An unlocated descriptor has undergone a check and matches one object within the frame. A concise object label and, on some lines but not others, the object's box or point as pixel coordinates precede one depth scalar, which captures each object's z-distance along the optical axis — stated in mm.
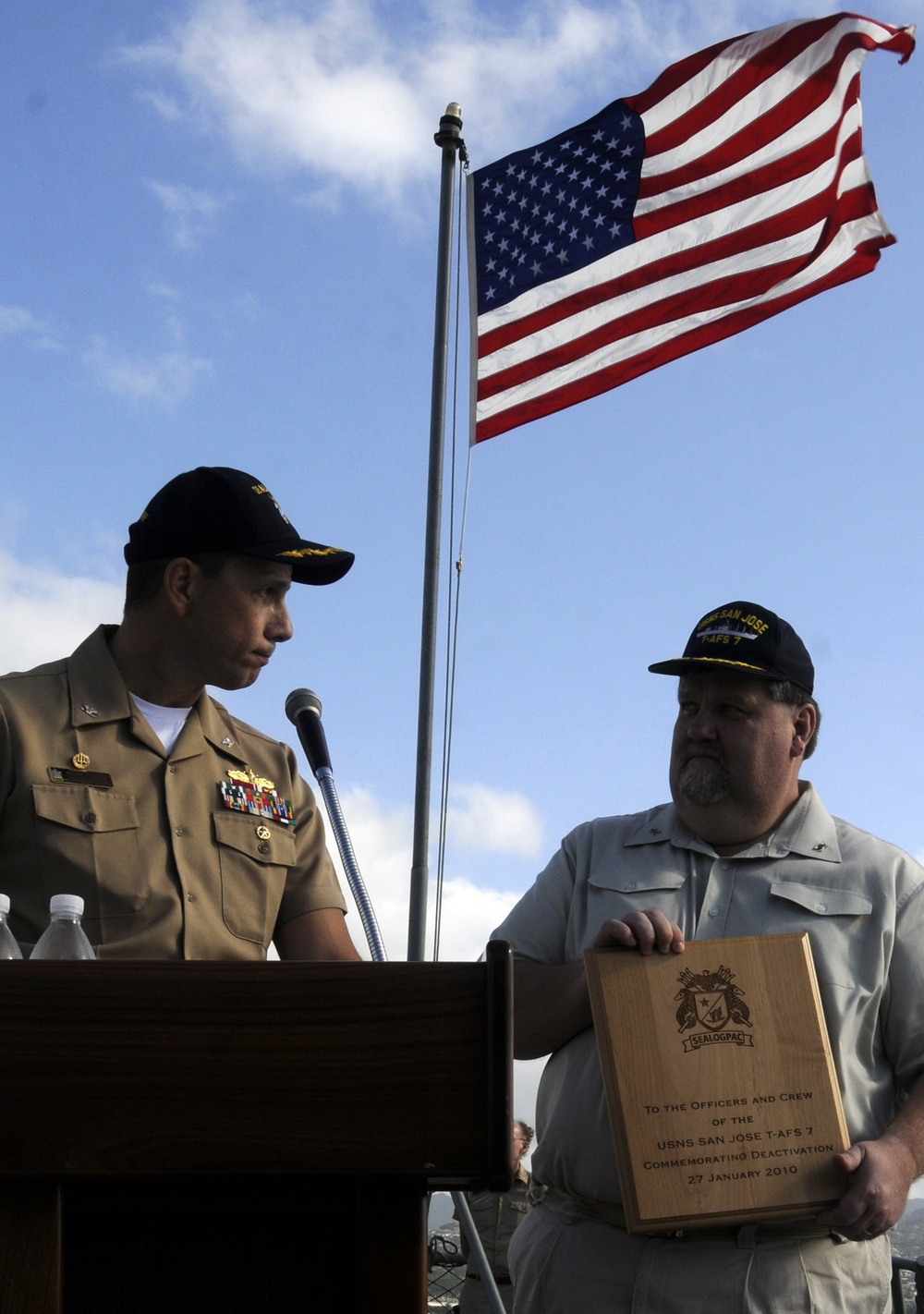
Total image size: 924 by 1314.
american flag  5785
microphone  3100
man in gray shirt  2756
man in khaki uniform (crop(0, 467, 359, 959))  2482
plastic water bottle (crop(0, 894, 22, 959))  2035
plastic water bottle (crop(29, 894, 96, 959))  2008
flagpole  4926
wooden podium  1409
